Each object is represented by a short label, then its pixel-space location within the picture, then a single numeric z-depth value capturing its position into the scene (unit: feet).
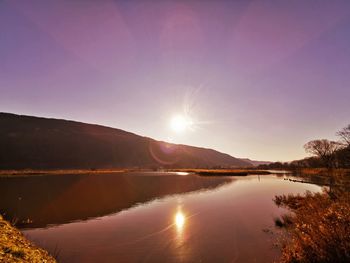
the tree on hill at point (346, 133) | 270.87
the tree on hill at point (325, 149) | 317.67
